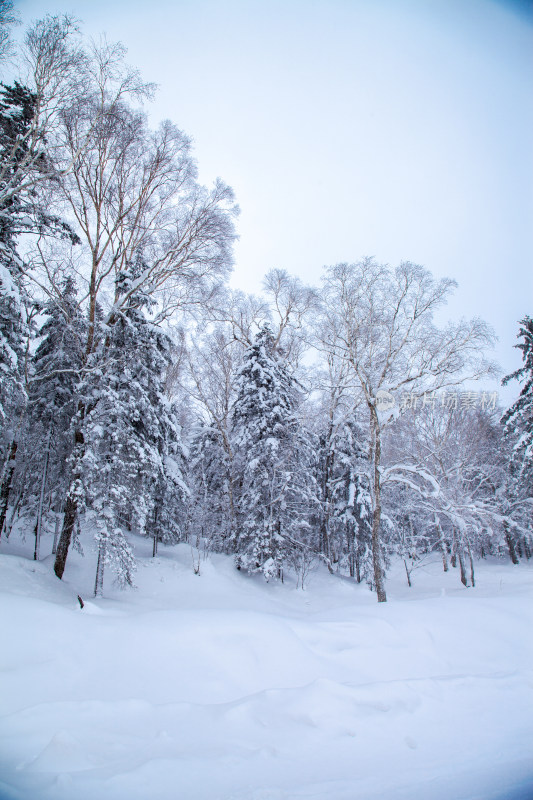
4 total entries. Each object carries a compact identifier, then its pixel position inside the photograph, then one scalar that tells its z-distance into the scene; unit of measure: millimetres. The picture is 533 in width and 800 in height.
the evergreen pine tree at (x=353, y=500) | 16203
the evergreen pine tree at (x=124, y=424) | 9344
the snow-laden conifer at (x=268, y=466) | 13461
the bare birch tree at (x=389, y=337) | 10023
